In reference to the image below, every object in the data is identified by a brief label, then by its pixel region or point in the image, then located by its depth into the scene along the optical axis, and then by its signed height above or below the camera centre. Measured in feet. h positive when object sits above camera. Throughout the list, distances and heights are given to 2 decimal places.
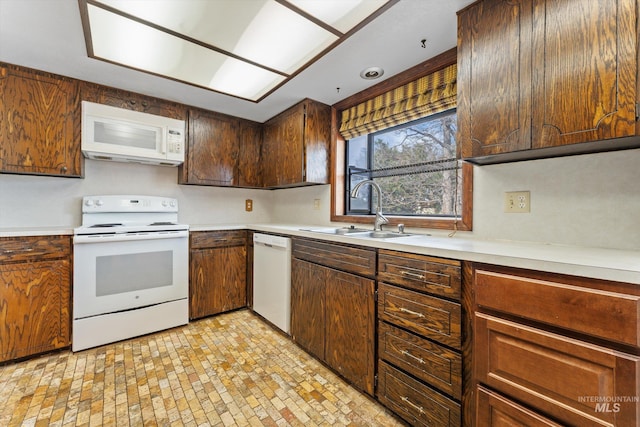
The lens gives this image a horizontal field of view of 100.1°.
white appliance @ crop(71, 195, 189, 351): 6.75 -1.63
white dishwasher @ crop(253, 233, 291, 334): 7.23 -1.90
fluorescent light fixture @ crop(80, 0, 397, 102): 4.41 +3.43
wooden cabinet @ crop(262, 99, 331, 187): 8.33 +2.28
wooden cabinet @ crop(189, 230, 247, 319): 8.48 -1.94
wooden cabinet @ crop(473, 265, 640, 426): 2.55 -1.42
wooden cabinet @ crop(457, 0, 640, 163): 3.15 +1.93
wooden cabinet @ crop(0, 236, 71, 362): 6.06 -1.96
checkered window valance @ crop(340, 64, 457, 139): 5.77 +2.75
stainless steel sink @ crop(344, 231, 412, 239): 6.00 -0.45
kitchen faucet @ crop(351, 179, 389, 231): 6.63 -0.04
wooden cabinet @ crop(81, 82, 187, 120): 7.37 +3.32
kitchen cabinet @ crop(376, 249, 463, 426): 3.78 -1.91
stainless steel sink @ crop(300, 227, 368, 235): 7.16 -0.43
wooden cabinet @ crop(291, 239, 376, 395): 5.02 -1.97
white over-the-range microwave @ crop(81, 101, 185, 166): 7.20 +2.24
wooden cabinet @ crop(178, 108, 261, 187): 9.10 +2.27
